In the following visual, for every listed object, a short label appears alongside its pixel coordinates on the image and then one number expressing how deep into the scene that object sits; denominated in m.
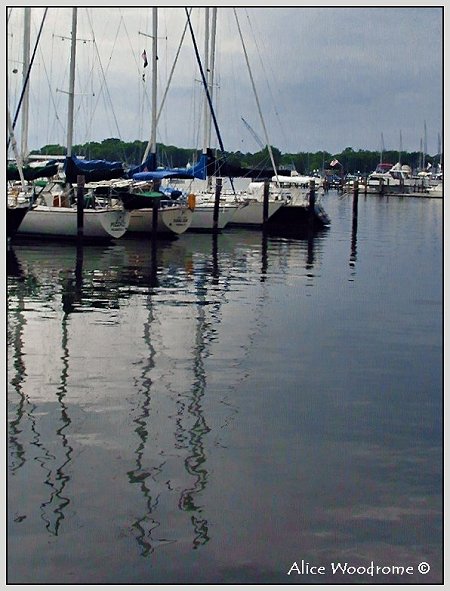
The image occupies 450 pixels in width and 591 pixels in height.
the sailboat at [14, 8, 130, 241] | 36.75
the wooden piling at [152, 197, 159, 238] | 37.49
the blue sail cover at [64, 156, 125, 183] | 38.41
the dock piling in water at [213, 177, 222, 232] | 43.88
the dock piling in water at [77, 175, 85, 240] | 34.81
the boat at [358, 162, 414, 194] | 123.56
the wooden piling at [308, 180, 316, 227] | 46.09
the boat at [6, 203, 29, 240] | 35.81
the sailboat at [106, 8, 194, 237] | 38.72
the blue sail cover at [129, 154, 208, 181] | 41.16
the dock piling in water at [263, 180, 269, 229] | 46.68
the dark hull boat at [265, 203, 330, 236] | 48.78
